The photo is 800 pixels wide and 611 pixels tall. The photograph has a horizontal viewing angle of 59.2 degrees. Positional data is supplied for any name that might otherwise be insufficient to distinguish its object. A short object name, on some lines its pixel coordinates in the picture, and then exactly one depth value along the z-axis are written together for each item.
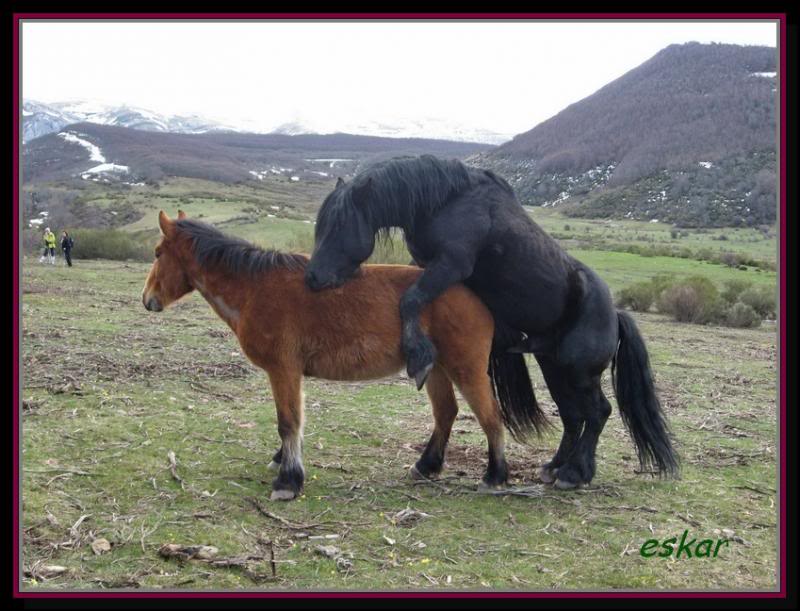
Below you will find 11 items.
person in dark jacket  25.81
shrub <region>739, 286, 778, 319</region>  22.78
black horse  5.37
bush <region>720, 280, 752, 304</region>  22.89
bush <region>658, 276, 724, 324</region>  21.52
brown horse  5.59
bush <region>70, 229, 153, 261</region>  30.00
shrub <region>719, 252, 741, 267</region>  32.43
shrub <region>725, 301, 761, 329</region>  21.14
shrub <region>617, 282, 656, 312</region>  23.23
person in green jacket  25.80
